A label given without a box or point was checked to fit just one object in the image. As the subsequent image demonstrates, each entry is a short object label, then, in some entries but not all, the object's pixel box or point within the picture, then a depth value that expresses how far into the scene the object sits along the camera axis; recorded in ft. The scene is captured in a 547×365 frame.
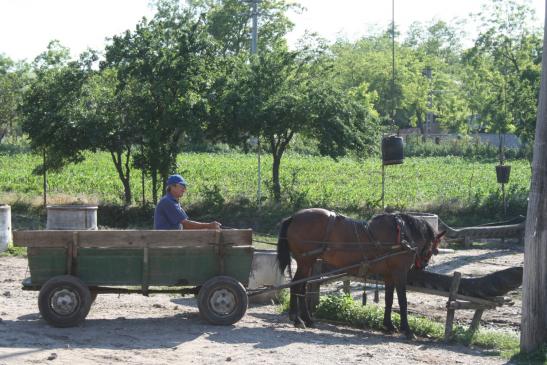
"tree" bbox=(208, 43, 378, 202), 77.92
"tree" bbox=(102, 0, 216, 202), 75.82
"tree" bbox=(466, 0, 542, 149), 92.12
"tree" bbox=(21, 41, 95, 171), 77.20
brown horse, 36.22
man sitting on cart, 35.14
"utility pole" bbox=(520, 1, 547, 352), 30.60
